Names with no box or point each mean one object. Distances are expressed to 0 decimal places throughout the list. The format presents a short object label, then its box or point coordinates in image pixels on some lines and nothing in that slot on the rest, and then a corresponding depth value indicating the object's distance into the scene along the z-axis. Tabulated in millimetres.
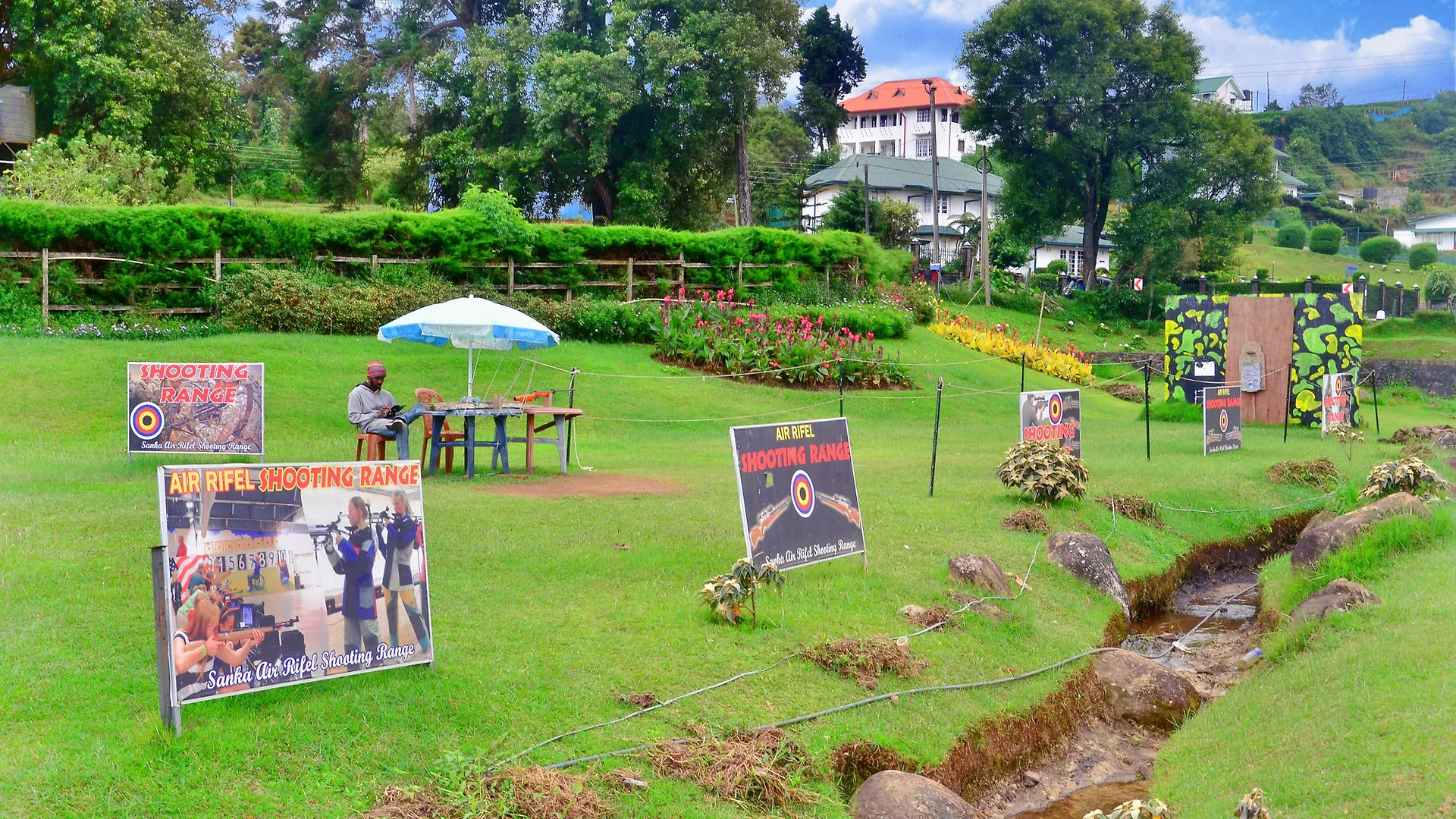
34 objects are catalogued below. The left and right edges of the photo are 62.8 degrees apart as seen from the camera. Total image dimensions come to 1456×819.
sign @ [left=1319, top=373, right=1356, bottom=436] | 21641
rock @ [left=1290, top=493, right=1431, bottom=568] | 12477
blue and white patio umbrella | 15023
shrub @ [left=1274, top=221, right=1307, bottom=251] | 81875
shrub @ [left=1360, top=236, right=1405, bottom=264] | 77250
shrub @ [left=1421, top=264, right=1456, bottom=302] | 47031
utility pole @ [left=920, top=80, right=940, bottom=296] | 48628
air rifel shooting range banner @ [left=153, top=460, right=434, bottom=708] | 5895
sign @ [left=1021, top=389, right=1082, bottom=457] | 15133
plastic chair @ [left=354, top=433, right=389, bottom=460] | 13844
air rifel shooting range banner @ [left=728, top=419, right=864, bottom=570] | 9359
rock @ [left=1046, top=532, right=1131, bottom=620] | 11711
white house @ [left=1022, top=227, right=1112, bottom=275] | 76500
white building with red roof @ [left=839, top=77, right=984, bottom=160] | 101625
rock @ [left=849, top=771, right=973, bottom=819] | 6578
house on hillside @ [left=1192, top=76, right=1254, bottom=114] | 116500
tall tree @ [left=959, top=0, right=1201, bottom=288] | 50094
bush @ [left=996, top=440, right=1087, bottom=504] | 13972
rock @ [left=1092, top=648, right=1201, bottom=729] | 9555
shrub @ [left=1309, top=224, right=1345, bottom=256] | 79438
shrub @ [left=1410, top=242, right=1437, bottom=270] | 70938
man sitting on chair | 13883
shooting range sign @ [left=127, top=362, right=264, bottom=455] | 13852
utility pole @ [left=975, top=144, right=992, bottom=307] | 44844
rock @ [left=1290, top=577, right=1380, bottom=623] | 10266
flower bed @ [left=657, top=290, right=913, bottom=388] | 26500
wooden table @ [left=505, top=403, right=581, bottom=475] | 14888
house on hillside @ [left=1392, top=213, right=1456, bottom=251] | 85688
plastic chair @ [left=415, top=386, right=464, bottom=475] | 14805
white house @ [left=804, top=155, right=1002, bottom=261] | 69000
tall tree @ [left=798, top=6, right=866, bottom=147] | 77312
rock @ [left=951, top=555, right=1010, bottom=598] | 10383
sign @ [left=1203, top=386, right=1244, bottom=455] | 19219
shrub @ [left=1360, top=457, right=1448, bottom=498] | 14625
